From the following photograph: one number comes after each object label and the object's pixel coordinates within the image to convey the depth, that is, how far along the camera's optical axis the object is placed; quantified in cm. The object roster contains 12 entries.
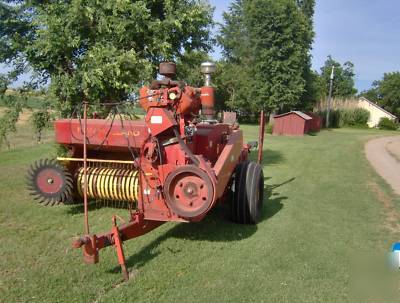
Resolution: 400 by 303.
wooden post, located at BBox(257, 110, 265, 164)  860
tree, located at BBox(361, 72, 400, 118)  7362
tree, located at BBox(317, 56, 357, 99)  7388
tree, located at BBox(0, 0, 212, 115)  800
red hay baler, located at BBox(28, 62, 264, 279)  507
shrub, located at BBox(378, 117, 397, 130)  4935
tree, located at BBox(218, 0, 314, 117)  3825
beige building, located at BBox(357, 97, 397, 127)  5603
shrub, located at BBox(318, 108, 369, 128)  4719
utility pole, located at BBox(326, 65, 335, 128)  4488
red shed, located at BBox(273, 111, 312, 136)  3119
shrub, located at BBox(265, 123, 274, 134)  3243
